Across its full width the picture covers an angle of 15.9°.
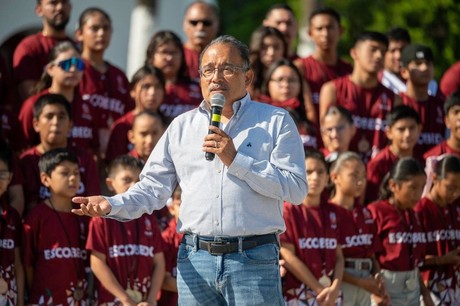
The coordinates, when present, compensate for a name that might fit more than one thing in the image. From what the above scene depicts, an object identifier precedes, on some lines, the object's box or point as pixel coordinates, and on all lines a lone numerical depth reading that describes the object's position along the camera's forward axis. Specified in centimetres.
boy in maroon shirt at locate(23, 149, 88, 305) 1156
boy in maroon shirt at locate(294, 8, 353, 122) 1586
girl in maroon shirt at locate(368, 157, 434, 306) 1295
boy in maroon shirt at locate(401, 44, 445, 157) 1549
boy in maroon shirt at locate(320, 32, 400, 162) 1484
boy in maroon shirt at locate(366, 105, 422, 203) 1405
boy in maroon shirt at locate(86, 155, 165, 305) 1146
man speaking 847
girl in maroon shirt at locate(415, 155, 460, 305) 1351
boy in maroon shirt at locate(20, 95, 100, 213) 1236
